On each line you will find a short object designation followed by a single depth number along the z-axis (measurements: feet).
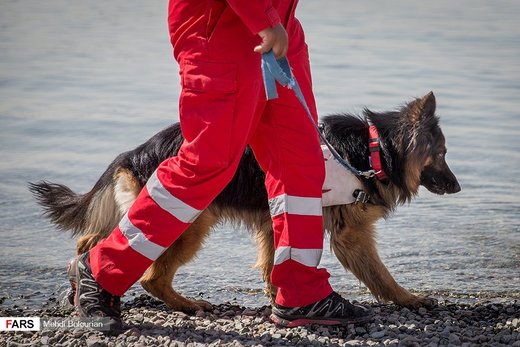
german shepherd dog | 31.83
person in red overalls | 25.63
